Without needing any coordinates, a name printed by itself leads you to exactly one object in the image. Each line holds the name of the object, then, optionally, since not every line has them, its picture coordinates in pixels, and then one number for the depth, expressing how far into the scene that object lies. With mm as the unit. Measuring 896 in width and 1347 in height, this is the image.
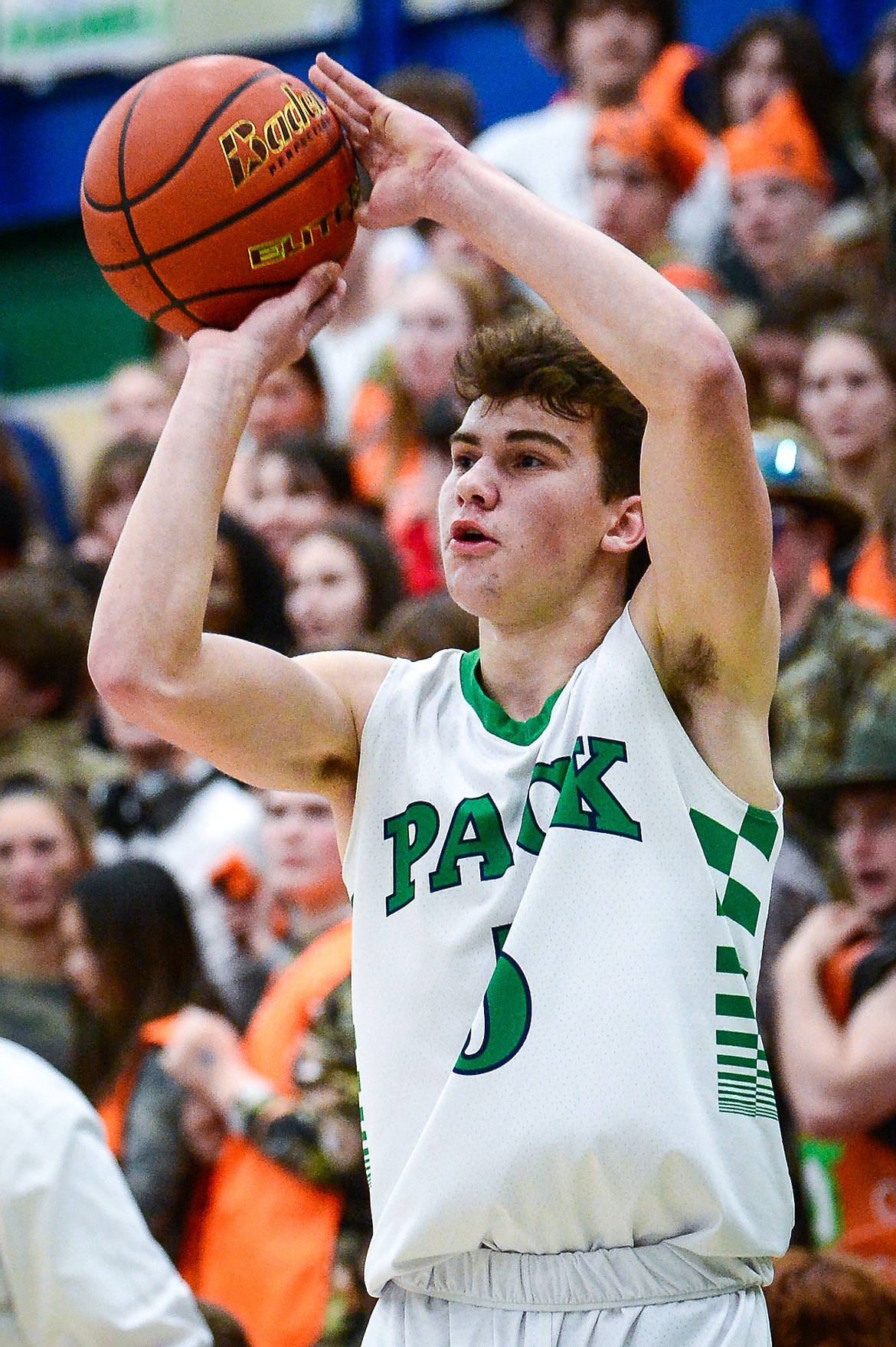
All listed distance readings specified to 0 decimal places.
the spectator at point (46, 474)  19078
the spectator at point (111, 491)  15453
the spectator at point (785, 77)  16469
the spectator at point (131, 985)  10328
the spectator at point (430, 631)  10539
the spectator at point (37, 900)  11328
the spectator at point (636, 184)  15562
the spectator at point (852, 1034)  8922
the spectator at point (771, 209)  15859
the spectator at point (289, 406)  16406
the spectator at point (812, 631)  10711
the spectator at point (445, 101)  17484
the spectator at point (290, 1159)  9086
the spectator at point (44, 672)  13703
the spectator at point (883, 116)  14680
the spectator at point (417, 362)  15219
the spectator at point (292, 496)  14898
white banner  24719
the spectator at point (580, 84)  16844
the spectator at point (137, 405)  17625
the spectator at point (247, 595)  13617
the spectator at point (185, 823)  11758
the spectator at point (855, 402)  13172
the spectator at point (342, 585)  13008
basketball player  5570
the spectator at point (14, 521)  16437
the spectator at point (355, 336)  17687
